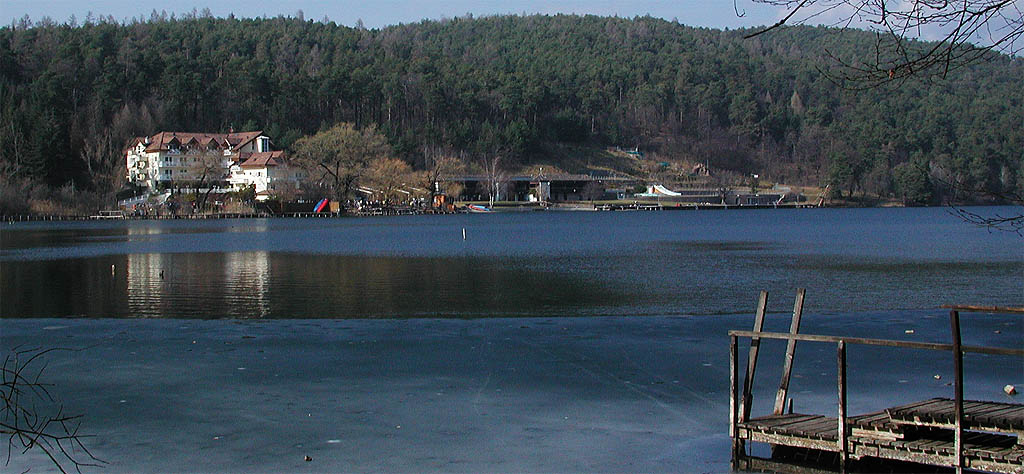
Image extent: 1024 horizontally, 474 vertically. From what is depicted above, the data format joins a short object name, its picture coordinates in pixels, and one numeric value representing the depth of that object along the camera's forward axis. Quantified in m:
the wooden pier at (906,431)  9.99
